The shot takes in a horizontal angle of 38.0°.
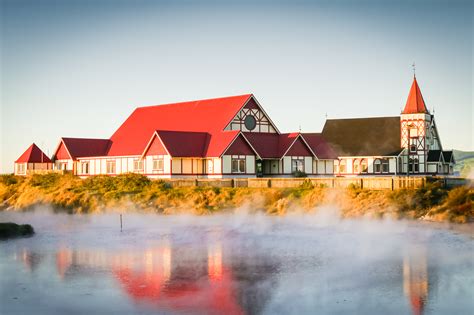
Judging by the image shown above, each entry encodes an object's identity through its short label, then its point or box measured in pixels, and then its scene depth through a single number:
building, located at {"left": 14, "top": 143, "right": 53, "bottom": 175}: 78.69
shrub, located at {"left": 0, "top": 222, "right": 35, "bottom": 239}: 39.21
